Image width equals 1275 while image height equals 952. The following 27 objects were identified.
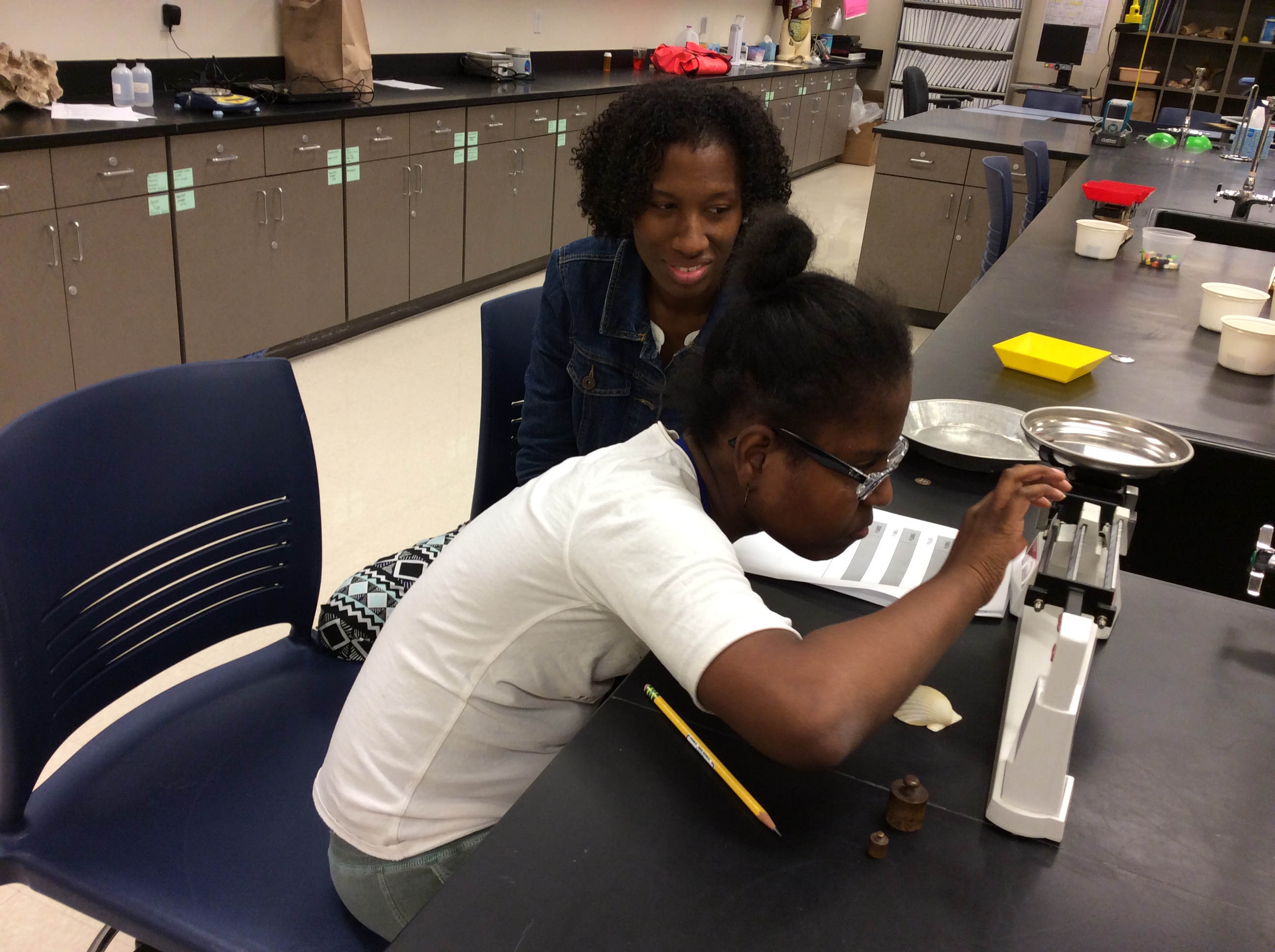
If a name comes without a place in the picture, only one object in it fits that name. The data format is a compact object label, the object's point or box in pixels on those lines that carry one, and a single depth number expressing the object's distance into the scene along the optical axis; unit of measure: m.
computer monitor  7.48
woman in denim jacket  1.60
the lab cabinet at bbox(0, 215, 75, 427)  2.75
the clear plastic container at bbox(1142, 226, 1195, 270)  2.84
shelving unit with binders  8.70
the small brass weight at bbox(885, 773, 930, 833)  0.83
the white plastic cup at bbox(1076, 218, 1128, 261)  2.90
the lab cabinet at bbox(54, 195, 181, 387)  2.93
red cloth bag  6.06
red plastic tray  3.48
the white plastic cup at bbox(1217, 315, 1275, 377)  1.98
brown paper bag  3.84
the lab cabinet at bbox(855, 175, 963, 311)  4.74
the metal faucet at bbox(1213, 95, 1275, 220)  3.54
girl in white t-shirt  0.88
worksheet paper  1.18
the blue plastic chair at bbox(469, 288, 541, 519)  1.77
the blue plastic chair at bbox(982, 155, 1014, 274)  3.71
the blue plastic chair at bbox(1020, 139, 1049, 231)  4.22
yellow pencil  0.83
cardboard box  9.38
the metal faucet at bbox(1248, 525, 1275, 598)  1.06
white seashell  0.97
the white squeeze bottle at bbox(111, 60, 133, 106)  3.22
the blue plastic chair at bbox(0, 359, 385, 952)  1.05
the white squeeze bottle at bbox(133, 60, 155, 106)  3.28
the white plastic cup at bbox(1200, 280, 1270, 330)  2.21
